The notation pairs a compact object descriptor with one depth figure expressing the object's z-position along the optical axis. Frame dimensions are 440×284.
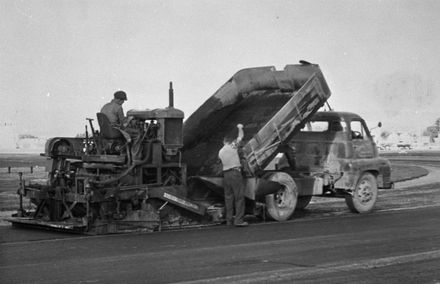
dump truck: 12.53
